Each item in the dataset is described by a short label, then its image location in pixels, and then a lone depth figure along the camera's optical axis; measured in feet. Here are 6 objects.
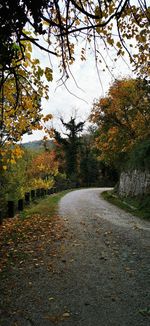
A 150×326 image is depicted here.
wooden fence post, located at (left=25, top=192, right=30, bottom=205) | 71.06
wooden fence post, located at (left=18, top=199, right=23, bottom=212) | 59.04
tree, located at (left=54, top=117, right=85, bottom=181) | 203.82
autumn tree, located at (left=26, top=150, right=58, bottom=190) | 101.69
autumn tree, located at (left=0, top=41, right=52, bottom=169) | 26.45
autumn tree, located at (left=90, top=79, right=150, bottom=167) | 84.79
